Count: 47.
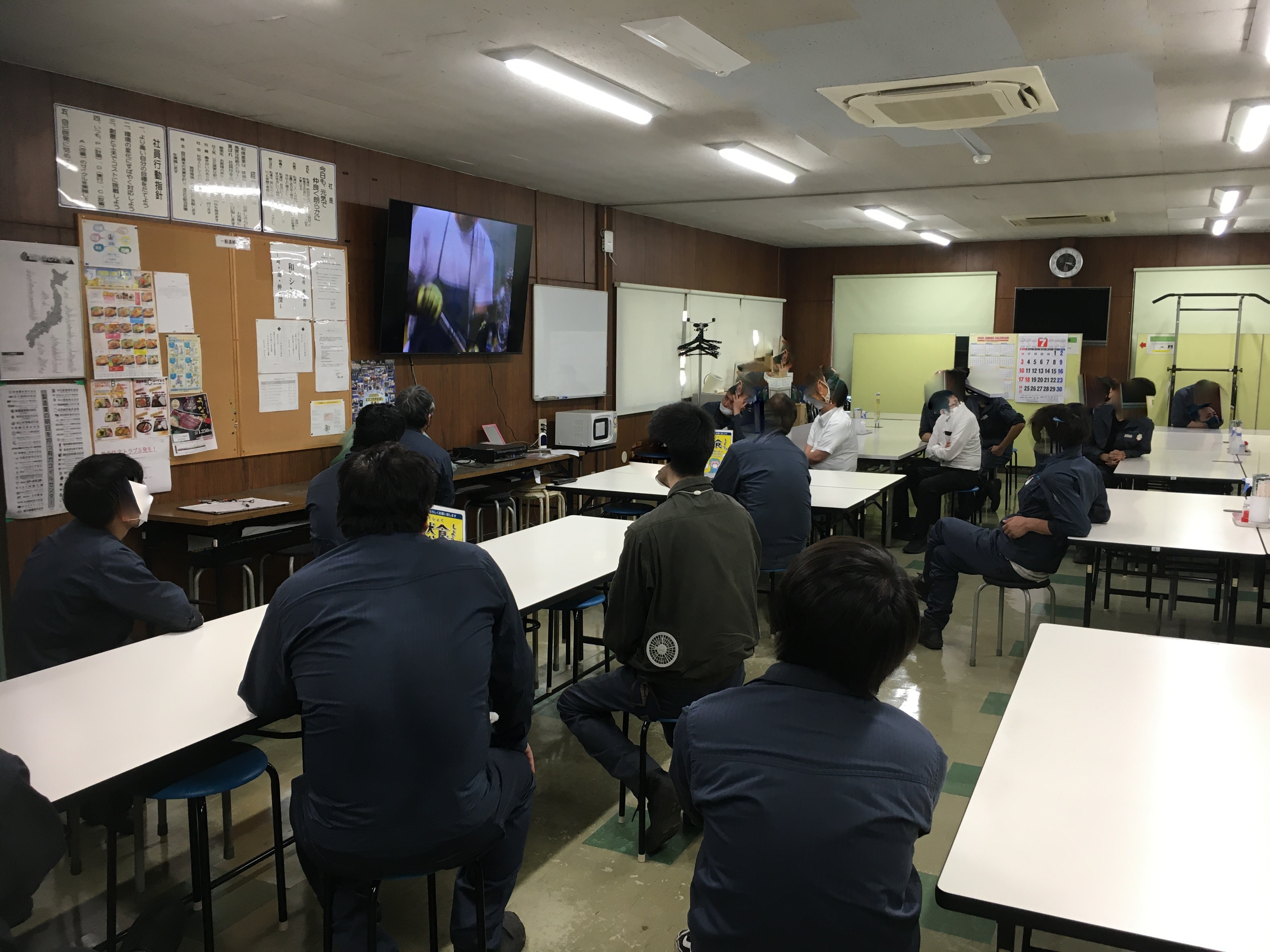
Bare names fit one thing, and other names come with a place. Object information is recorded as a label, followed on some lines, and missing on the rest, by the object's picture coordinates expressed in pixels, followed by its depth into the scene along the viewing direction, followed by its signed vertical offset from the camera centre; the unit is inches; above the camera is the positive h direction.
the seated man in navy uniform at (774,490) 173.6 -22.9
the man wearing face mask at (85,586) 101.1 -24.8
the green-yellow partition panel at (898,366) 440.5 +1.7
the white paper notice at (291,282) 200.5 +17.6
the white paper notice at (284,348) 198.8 +3.2
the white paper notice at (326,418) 213.6 -13.0
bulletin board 180.4 +9.2
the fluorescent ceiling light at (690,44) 132.8 +48.1
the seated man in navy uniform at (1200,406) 331.6 -11.6
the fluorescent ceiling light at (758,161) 218.5 +51.9
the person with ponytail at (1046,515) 162.1 -25.7
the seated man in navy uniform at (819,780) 51.2 -23.3
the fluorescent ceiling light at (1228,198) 279.4 +55.3
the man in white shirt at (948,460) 272.8 -26.6
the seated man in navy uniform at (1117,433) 261.6 -17.3
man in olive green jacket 103.7 -27.5
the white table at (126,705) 74.0 -31.5
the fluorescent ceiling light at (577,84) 150.1 +49.3
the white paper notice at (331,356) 213.9 +1.5
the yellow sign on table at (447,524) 115.1 -20.3
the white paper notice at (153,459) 173.6 -18.8
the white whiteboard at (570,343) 293.4 +7.4
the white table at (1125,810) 56.1 -31.9
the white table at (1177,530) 155.9 -28.6
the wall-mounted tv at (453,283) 226.7 +21.4
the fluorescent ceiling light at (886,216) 321.7 +55.7
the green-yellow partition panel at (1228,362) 386.6 +4.8
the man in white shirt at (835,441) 258.1 -20.1
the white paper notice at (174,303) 176.2 +11.0
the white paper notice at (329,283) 211.0 +18.4
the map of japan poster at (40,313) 151.6 +7.7
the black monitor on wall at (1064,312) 415.2 +27.2
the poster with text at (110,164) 159.2 +35.0
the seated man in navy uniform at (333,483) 137.7 -17.9
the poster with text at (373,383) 225.6 -4.9
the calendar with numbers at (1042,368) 415.8 +1.6
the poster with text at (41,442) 153.9 -14.0
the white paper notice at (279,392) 200.5 -6.7
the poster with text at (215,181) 178.5 +36.0
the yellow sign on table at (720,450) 203.5 -18.5
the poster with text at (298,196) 198.1 +36.6
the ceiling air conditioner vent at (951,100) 154.7 +47.6
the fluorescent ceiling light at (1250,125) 175.8 +50.1
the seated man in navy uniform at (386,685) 72.0 -25.5
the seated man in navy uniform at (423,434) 165.6 -13.0
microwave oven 297.3 -20.3
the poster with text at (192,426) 181.9 -12.8
